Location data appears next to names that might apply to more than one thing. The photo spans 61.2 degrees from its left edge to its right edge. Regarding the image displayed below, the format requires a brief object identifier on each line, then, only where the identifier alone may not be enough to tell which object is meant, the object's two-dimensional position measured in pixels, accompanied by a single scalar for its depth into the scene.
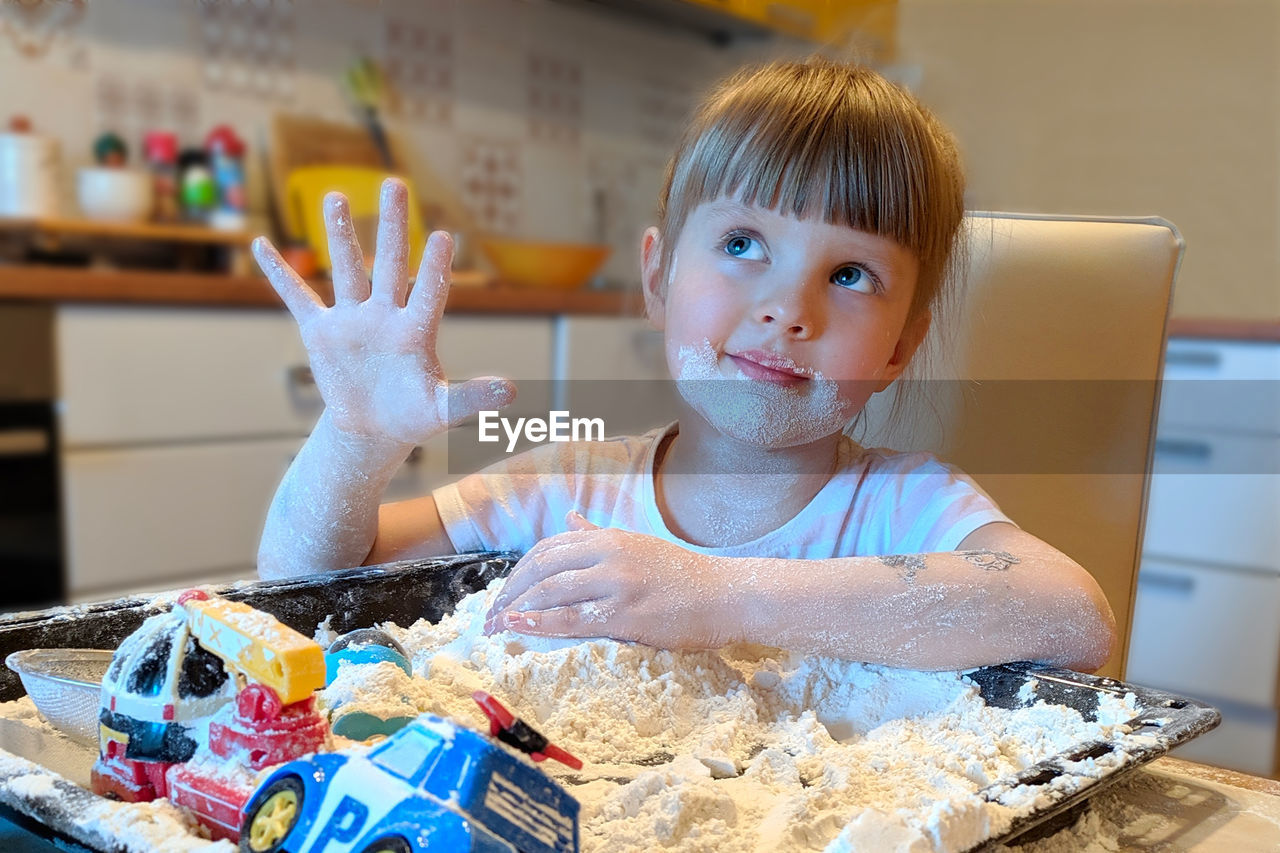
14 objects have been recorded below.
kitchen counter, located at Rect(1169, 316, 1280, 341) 1.70
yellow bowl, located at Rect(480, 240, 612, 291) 2.23
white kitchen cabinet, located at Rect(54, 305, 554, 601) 1.55
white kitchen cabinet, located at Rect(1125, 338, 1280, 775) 1.76
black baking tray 0.39
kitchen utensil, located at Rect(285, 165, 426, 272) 2.04
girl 0.57
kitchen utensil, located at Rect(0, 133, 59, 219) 1.69
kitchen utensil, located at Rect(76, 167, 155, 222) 1.81
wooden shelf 1.69
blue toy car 0.30
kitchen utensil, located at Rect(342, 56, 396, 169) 2.23
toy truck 0.36
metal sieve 0.45
